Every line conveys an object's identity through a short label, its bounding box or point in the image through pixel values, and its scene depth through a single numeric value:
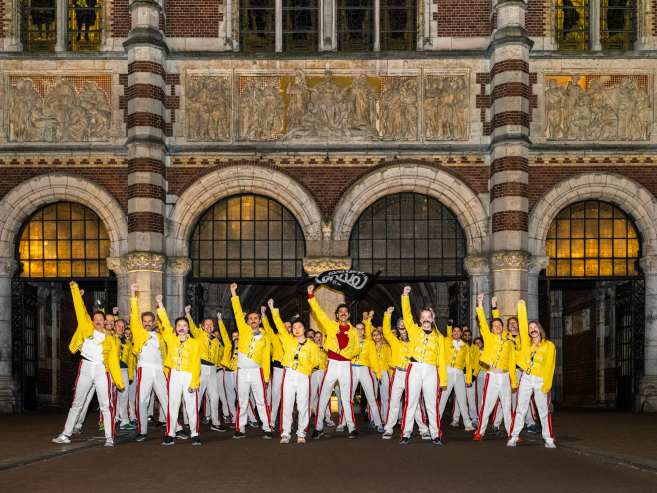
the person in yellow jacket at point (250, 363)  13.60
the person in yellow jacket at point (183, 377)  12.56
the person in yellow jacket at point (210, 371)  14.65
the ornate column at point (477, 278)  19.92
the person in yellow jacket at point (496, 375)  13.64
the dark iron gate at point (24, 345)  20.12
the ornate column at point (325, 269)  19.91
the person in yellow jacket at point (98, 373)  12.59
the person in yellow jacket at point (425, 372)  12.70
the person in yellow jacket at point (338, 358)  13.50
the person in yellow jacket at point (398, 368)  13.36
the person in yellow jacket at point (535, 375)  12.56
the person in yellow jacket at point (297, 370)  12.93
